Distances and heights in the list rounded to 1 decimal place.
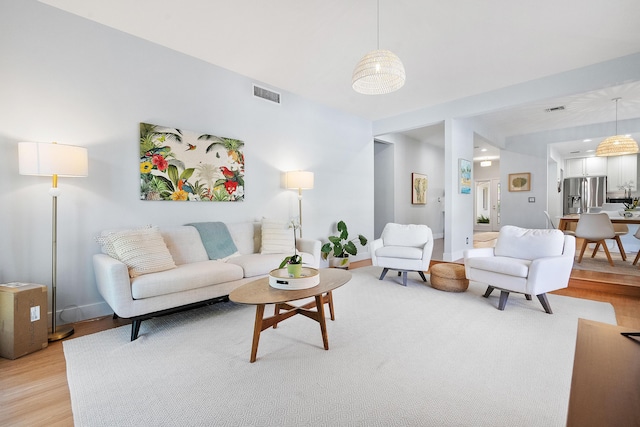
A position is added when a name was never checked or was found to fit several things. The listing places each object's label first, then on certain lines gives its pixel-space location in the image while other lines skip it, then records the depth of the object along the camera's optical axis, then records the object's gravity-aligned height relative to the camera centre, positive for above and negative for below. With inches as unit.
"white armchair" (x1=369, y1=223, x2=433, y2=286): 155.7 -21.4
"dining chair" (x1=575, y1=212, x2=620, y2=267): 177.3 -12.5
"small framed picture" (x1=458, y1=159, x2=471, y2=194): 206.5 +22.7
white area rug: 61.5 -41.0
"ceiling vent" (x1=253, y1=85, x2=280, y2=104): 166.8 +64.4
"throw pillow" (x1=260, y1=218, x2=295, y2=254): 147.0 -14.5
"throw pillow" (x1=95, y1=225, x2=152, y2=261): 106.5 -11.9
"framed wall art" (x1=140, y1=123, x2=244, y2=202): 128.7 +19.9
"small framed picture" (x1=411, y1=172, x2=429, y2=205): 306.8 +20.8
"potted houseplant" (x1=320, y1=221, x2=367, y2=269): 191.2 -25.7
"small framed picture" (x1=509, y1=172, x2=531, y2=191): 287.9 +25.8
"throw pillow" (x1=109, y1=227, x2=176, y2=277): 102.1 -14.8
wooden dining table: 177.5 -7.6
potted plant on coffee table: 91.0 -17.2
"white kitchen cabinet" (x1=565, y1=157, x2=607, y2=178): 323.6 +46.3
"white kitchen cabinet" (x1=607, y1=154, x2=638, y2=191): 299.6 +37.5
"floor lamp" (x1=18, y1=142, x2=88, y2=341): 92.9 +13.6
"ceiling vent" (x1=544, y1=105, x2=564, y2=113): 208.4 +69.3
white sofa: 93.8 -23.3
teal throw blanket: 134.0 -13.8
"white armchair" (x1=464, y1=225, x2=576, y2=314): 114.8 -22.0
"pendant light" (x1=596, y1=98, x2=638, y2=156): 193.9 +40.2
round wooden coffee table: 81.0 -23.7
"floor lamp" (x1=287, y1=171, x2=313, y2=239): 171.0 +16.2
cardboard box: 84.7 -31.4
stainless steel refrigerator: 320.5 +16.2
